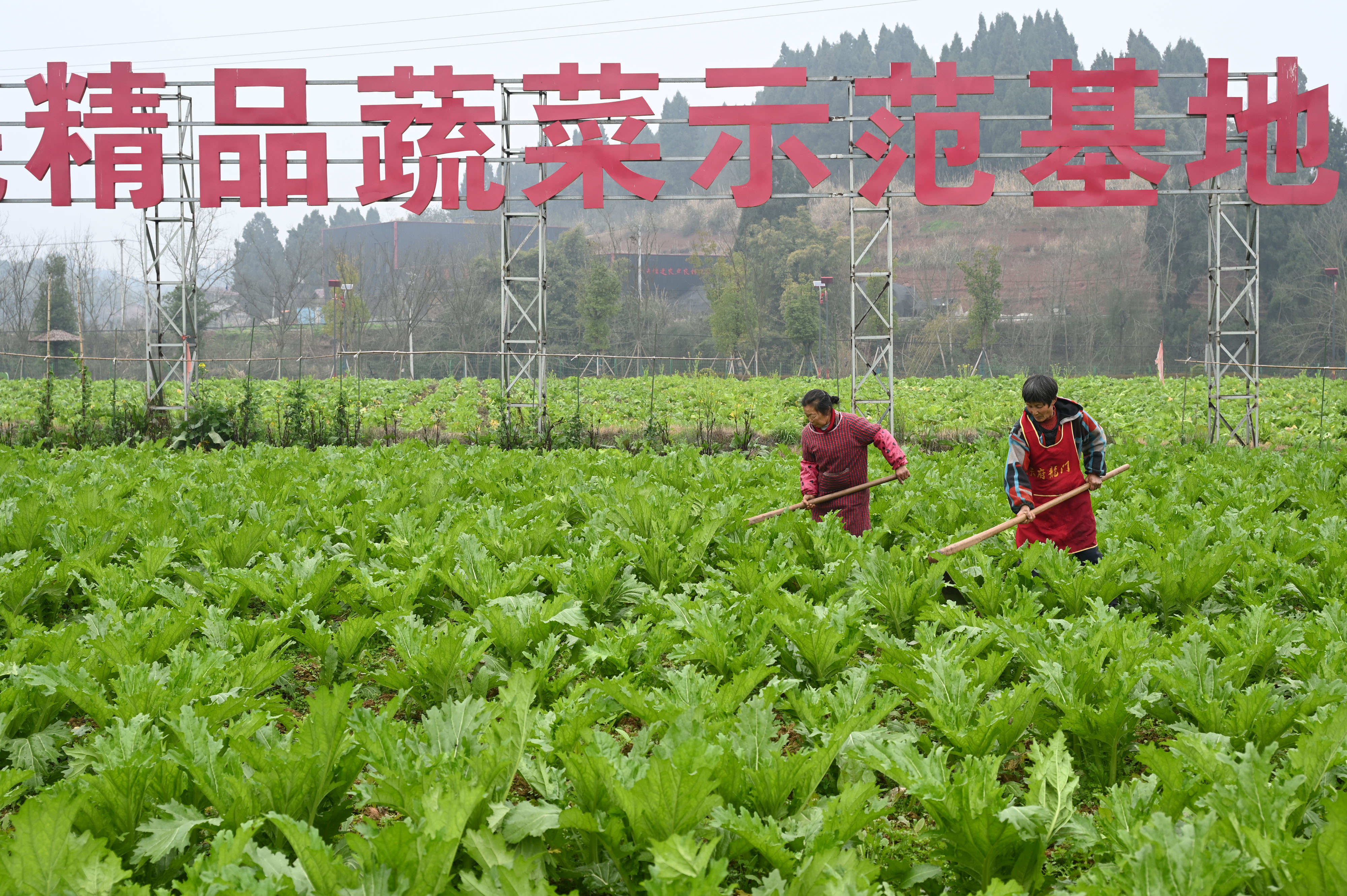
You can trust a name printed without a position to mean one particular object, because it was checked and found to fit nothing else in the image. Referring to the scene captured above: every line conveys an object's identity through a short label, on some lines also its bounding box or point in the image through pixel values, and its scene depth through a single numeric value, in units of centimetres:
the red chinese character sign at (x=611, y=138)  1556
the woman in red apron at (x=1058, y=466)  651
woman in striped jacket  741
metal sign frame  1600
